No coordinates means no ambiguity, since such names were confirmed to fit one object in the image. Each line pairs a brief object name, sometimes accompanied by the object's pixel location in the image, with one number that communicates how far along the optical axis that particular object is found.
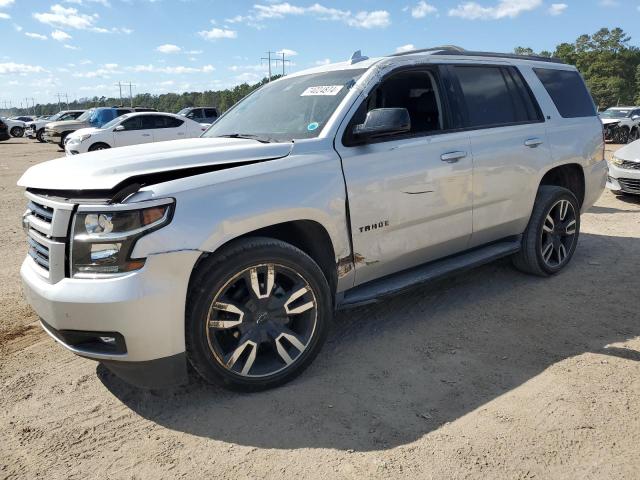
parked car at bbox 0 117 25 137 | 34.72
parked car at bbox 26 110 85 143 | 27.23
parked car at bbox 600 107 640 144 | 21.70
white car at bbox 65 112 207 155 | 15.72
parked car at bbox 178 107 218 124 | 25.23
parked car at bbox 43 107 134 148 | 22.02
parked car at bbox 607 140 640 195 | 8.45
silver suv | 2.54
